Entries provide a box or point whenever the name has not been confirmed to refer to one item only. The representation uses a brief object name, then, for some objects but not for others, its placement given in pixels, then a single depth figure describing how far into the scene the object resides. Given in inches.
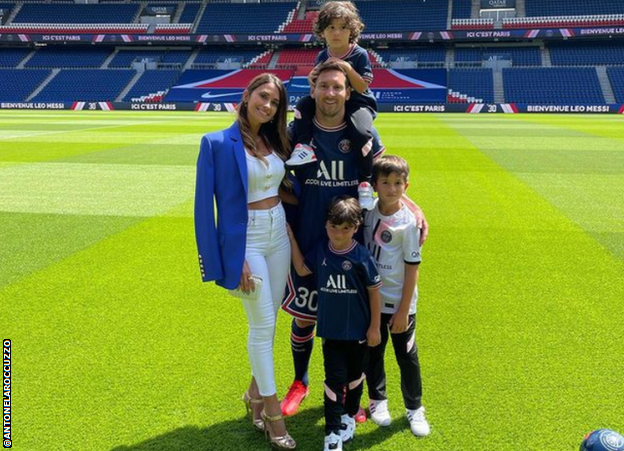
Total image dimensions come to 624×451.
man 117.0
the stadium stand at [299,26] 2097.4
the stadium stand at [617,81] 1651.6
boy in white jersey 119.5
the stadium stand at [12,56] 2210.9
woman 113.0
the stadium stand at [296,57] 2058.3
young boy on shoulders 120.3
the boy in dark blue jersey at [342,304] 116.2
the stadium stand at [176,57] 2175.2
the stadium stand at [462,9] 2085.4
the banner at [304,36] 1841.8
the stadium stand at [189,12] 2288.9
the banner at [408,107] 1560.0
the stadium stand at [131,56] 2187.5
